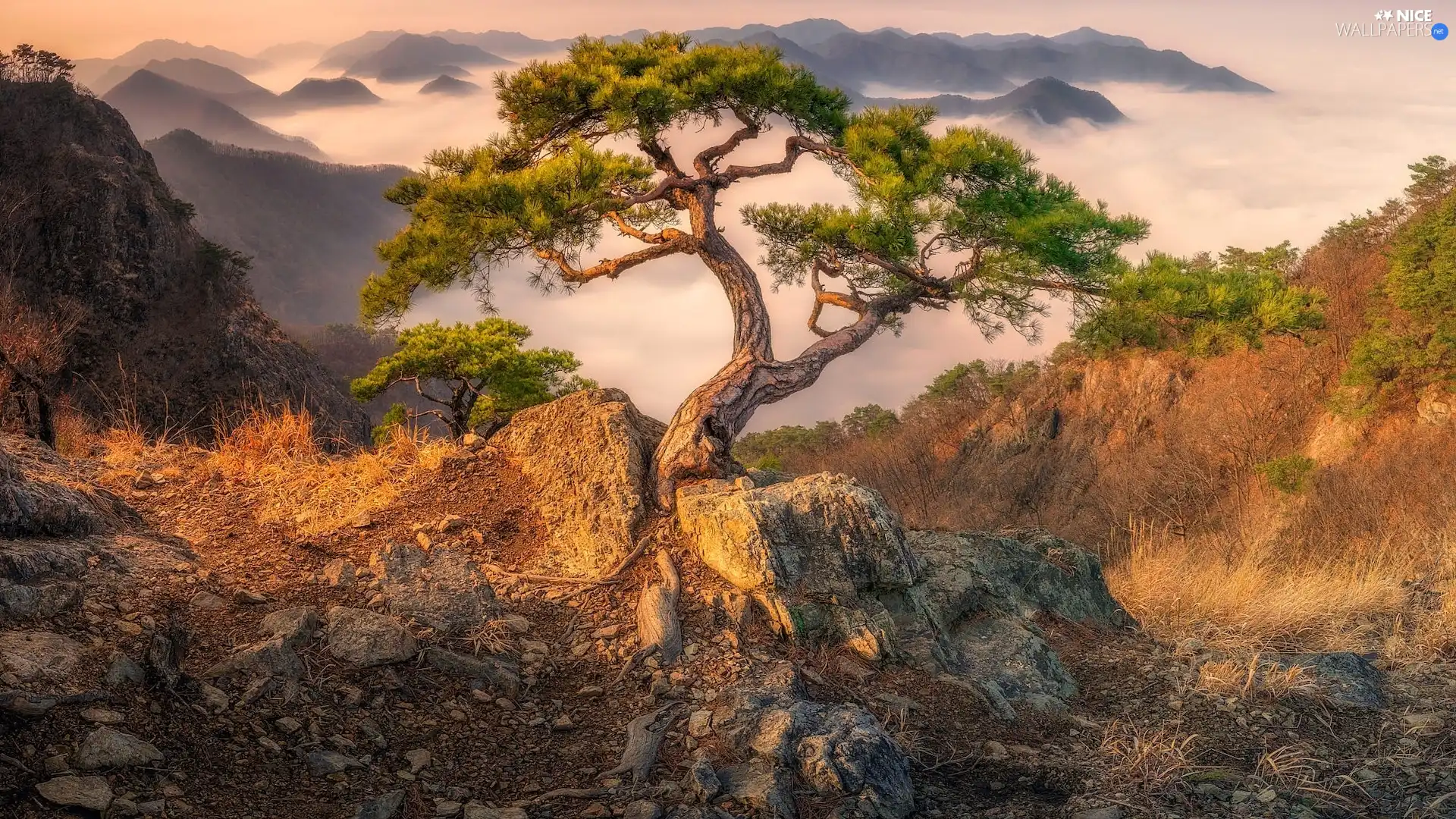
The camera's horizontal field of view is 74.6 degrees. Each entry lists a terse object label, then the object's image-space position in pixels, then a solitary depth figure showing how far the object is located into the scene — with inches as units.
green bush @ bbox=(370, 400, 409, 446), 537.0
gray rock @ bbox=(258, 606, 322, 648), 173.5
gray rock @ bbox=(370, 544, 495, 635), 194.7
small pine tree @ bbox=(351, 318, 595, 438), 506.6
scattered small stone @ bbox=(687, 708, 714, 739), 169.6
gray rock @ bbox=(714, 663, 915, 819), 155.9
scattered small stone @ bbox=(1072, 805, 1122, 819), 160.1
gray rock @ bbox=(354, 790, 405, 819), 139.7
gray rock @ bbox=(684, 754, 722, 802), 151.9
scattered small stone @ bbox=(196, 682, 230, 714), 152.2
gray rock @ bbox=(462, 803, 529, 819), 143.3
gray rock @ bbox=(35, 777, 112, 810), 124.3
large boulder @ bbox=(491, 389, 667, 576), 225.3
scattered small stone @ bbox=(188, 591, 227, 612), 181.2
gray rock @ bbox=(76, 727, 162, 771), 132.0
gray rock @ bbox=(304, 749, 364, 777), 146.9
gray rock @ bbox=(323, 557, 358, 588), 201.3
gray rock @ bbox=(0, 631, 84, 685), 143.3
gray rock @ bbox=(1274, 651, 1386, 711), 208.5
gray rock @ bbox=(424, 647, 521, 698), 179.0
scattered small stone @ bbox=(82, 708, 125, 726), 139.9
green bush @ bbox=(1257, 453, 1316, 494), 864.9
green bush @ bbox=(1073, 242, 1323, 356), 292.8
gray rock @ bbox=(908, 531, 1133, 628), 246.2
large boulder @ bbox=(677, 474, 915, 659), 209.9
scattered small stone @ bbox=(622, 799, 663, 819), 146.0
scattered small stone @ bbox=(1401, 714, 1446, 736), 196.9
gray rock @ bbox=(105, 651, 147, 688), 149.0
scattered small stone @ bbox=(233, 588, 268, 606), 186.7
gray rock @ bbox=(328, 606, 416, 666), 175.9
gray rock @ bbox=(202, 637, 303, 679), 162.6
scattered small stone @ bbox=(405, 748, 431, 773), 153.3
